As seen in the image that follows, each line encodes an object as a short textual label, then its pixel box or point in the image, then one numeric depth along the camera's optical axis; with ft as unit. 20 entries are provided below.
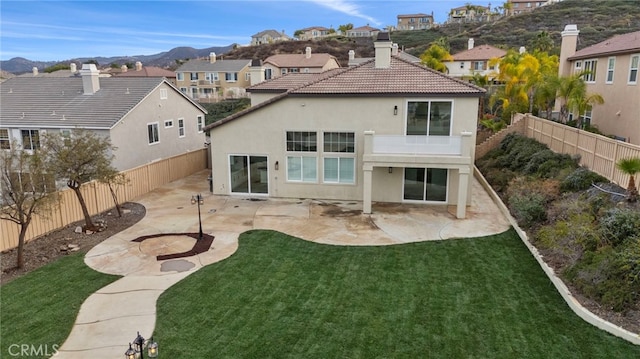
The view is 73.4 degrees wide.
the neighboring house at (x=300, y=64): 217.56
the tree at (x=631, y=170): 39.37
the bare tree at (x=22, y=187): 39.09
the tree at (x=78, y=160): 46.34
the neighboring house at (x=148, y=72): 214.28
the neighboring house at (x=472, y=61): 184.55
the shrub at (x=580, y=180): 47.50
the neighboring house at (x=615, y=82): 64.69
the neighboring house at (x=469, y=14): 367.66
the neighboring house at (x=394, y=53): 94.60
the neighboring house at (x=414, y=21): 403.54
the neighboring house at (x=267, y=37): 395.96
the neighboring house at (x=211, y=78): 216.74
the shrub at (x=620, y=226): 33.83
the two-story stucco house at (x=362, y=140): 56.75
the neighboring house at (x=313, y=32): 415.25
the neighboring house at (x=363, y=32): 369.22
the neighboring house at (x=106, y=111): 74.54
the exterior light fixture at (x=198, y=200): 46.11
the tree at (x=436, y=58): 156.39
